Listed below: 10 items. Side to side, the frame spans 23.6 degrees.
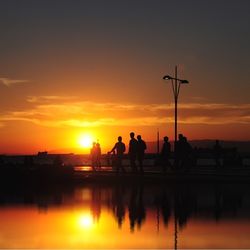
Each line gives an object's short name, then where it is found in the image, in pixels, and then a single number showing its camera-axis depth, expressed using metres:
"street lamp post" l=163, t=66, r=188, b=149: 46.19
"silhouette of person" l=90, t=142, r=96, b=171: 40.34
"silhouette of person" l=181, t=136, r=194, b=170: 33.42
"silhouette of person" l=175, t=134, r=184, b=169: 33.47
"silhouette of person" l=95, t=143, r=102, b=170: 40.27
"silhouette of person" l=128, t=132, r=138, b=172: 31.30
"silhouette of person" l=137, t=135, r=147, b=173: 31.39
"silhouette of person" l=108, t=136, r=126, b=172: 32.25
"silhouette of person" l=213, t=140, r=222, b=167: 41.60
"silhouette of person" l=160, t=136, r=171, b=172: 33.63
